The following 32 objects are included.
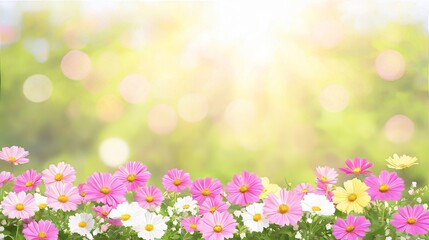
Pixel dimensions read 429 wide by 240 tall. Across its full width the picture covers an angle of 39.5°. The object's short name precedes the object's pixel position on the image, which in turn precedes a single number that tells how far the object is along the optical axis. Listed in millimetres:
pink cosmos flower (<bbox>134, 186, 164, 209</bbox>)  2158
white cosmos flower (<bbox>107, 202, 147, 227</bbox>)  1924
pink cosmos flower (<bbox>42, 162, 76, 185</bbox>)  2229
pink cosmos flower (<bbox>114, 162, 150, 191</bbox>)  2172
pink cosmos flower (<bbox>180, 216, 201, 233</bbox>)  1960
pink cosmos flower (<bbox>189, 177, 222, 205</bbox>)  2188
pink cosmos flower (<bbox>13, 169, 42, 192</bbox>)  2221
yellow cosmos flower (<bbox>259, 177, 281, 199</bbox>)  2254
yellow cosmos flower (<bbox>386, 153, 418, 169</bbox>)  2213
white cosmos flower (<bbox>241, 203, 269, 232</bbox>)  1928
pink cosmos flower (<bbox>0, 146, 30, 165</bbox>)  2309
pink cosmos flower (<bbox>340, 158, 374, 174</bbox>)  2266
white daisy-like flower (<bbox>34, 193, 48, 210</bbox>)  2049
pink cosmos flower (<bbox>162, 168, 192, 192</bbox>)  2266
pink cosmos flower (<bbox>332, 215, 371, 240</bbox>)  1890
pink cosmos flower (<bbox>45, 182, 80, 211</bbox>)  2031
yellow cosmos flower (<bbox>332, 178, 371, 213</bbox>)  2010
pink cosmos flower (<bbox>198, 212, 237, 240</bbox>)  1896
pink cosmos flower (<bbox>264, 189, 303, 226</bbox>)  1892
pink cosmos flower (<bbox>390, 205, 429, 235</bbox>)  1921
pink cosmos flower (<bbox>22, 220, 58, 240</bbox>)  1899
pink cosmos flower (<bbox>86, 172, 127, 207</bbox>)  2047
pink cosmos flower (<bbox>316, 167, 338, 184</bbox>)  2334
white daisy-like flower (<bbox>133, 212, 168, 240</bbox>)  1894
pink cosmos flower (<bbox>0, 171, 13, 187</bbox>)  2261
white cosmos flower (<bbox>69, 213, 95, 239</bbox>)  1938
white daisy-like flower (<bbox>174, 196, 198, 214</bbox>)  2172
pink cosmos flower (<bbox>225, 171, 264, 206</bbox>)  2066
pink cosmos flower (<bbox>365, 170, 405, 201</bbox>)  2018
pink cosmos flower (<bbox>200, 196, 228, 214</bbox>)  2049
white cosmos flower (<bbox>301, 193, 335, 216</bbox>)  1956
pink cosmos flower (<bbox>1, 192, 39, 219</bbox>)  1973
